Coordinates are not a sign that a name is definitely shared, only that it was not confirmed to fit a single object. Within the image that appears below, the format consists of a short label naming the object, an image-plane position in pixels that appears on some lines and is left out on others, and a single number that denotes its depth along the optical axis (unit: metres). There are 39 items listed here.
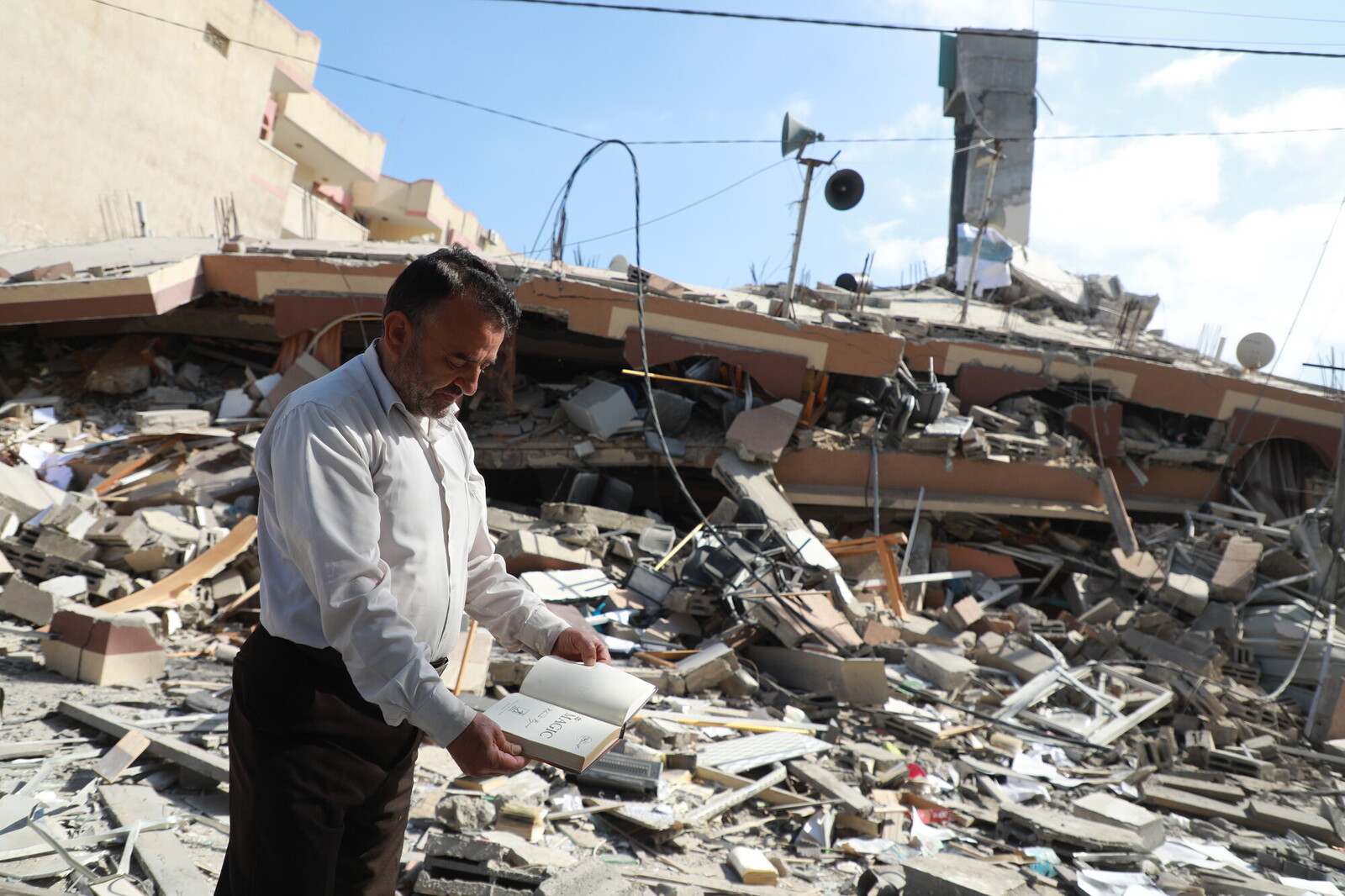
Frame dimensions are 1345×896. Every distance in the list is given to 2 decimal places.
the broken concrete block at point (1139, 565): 10.28
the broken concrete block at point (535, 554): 8.07
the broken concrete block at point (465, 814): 3.76
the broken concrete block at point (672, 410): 10.48
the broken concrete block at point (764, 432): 10.18
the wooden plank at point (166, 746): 3.75
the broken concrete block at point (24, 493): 7.34
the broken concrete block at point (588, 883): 3.18
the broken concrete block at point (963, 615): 8.67
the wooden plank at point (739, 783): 4.73
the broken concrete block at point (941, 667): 7.11
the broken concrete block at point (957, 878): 3.57
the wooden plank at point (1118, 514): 10.85
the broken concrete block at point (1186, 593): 9.40
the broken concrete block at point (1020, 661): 7.75
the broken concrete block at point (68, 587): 6.47
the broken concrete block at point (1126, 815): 4.80
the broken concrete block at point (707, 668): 6.33
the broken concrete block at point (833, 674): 6.46
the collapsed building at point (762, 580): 4.11
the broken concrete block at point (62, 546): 6.82
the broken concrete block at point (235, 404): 10.16
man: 1.75
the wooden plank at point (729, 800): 4.31
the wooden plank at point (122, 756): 3.72
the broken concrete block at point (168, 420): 9.57
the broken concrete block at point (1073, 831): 4.55
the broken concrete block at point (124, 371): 10.45
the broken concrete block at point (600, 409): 10.16
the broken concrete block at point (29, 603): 5.79
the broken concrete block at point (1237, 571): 9.50
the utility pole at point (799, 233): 11.16
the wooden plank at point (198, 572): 6.53
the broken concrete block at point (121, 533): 7.11
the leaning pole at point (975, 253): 15.01
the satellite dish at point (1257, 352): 13.78
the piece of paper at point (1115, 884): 4.10
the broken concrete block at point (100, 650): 4.83
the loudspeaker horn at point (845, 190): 12.62
